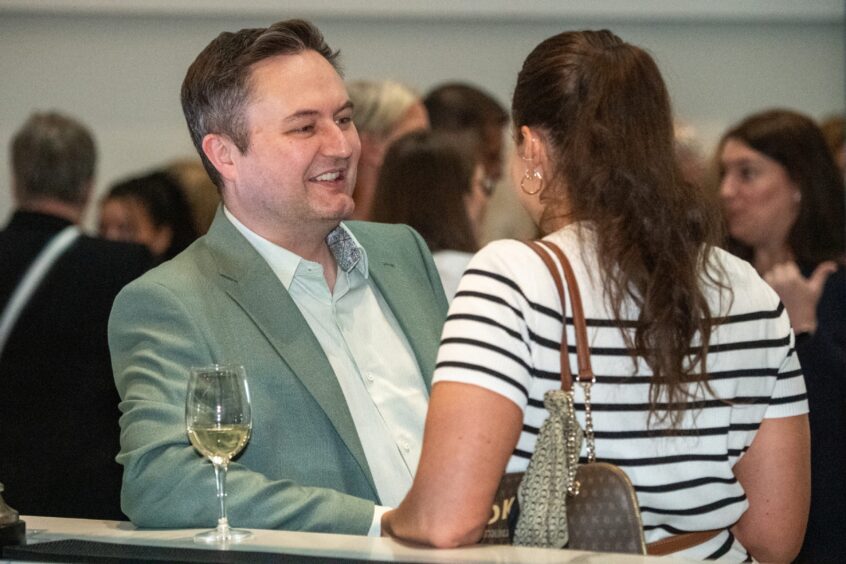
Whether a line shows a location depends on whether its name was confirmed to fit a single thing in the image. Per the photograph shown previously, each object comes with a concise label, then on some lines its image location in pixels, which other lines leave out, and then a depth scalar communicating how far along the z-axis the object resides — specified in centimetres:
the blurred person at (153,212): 1083
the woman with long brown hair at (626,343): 366
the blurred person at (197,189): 1020
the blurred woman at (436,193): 760
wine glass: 397
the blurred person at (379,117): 925
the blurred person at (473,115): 895
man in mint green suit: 433
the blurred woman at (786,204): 773
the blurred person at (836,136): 979
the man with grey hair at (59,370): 695
